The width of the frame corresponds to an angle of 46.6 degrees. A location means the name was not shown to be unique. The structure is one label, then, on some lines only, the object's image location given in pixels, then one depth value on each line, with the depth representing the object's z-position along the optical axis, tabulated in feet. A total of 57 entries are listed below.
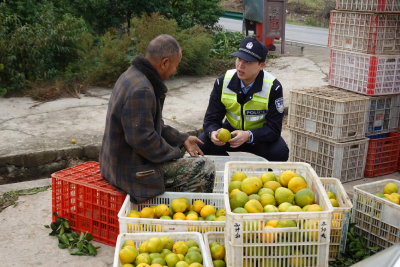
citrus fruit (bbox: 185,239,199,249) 10.44
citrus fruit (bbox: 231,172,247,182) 11.42
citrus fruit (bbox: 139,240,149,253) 10.17
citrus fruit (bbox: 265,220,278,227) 9.34
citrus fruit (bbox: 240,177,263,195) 10.89
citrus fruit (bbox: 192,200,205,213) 12.14
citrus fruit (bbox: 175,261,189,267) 9.55
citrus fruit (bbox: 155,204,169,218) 11.84
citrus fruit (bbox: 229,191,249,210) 10.35
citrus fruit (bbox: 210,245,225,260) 10.53
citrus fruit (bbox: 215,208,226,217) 11.85
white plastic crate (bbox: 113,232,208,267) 10.19
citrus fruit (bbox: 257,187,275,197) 10.87
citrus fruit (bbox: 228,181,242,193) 11.05
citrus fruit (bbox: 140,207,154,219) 11.66
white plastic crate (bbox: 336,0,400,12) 16.67
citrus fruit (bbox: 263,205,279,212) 10.06
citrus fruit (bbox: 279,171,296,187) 11.18
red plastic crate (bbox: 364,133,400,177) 17.84
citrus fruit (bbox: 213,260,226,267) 10.36
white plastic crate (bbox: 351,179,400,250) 11.44
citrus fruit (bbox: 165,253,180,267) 9.82
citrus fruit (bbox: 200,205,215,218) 11.91
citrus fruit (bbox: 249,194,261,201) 10.68
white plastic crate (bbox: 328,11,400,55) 16.81
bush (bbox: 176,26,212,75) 31.17
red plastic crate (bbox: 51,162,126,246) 12.40
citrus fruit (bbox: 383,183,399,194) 12.63
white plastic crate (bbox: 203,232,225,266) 10.97
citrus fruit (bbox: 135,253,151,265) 9.82
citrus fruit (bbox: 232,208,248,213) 9.82
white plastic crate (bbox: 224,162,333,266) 9.06
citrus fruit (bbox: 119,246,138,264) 9.80
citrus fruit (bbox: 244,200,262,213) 10.00
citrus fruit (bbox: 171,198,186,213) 11.97
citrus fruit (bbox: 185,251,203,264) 9.84
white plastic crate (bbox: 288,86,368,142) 16.63
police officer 14.90
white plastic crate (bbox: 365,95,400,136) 17.58
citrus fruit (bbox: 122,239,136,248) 10.24
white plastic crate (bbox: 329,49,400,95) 16.99
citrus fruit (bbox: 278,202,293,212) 10.15
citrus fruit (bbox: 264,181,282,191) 11.19
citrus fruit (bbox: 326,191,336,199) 11.97
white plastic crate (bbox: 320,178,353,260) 11.12
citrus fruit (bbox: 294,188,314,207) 10.30
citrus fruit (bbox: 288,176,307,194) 10.82
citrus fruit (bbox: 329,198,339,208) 11.73
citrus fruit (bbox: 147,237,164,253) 10.11
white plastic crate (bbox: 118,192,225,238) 11.10
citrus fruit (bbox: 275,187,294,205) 10.59
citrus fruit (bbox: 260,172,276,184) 11.49
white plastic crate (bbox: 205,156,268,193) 14.84
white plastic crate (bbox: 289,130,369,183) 17.02
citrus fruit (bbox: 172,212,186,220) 11.68
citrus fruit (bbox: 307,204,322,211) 9.75
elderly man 11.46
